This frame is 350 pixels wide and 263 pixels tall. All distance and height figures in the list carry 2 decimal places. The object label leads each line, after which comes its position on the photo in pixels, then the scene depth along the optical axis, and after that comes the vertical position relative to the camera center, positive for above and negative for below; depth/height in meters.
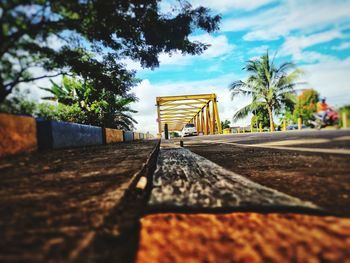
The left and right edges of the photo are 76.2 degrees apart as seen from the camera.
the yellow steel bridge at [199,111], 24.31 +3.43
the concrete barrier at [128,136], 12.43 +0.15
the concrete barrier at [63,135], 2.92 +0.12
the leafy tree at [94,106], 2.67 +1.06
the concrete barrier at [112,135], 7.35 +0.15
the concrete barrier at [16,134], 1.80 +0.10
